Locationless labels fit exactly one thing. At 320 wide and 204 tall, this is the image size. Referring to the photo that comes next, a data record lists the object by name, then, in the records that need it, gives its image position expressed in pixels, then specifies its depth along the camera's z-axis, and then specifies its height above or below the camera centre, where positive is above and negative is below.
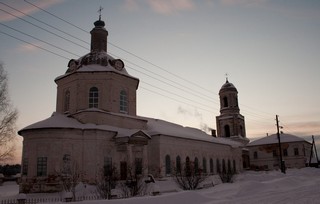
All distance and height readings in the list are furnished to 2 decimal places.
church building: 23.81 +2.32
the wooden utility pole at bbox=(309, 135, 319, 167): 59.97 +0.53
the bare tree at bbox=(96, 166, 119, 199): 17.18 -1.52
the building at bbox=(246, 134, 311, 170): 57.28 +0.73
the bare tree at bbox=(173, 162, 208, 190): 21.36 -1.48
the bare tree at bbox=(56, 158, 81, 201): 22.69 -0.72
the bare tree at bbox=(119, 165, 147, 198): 17.94 -1.68
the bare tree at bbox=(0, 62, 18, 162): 22.70 +3.19
